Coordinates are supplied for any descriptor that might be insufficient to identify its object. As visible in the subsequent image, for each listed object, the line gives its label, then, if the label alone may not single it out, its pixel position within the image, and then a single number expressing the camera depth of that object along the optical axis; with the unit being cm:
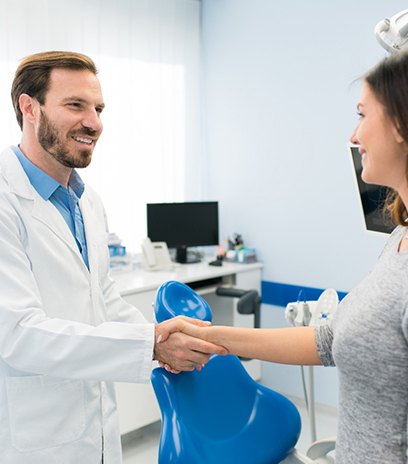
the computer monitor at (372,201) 200
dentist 135
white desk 280
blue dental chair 134
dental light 166
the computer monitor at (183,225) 342
